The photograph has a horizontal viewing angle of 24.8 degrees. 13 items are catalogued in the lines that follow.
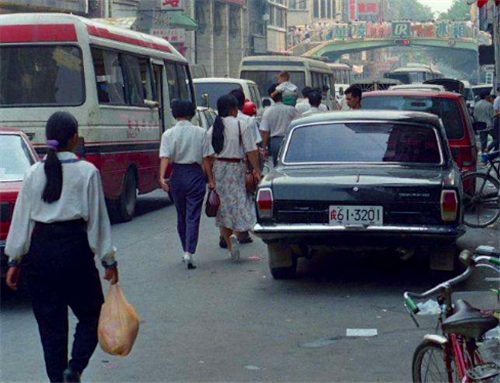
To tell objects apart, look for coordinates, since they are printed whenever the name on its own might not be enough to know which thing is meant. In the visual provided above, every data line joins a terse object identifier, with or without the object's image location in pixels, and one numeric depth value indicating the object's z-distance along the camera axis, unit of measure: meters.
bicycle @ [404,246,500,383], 4.88
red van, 15.80
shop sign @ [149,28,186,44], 47.78
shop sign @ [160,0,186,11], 50.53
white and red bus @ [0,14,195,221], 15.11
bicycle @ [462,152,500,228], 14.98
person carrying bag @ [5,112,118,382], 6.14
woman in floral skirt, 11.71
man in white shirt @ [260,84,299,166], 16.25
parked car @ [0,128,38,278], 9.34
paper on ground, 8.16
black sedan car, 9.44
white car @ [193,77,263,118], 28.08
